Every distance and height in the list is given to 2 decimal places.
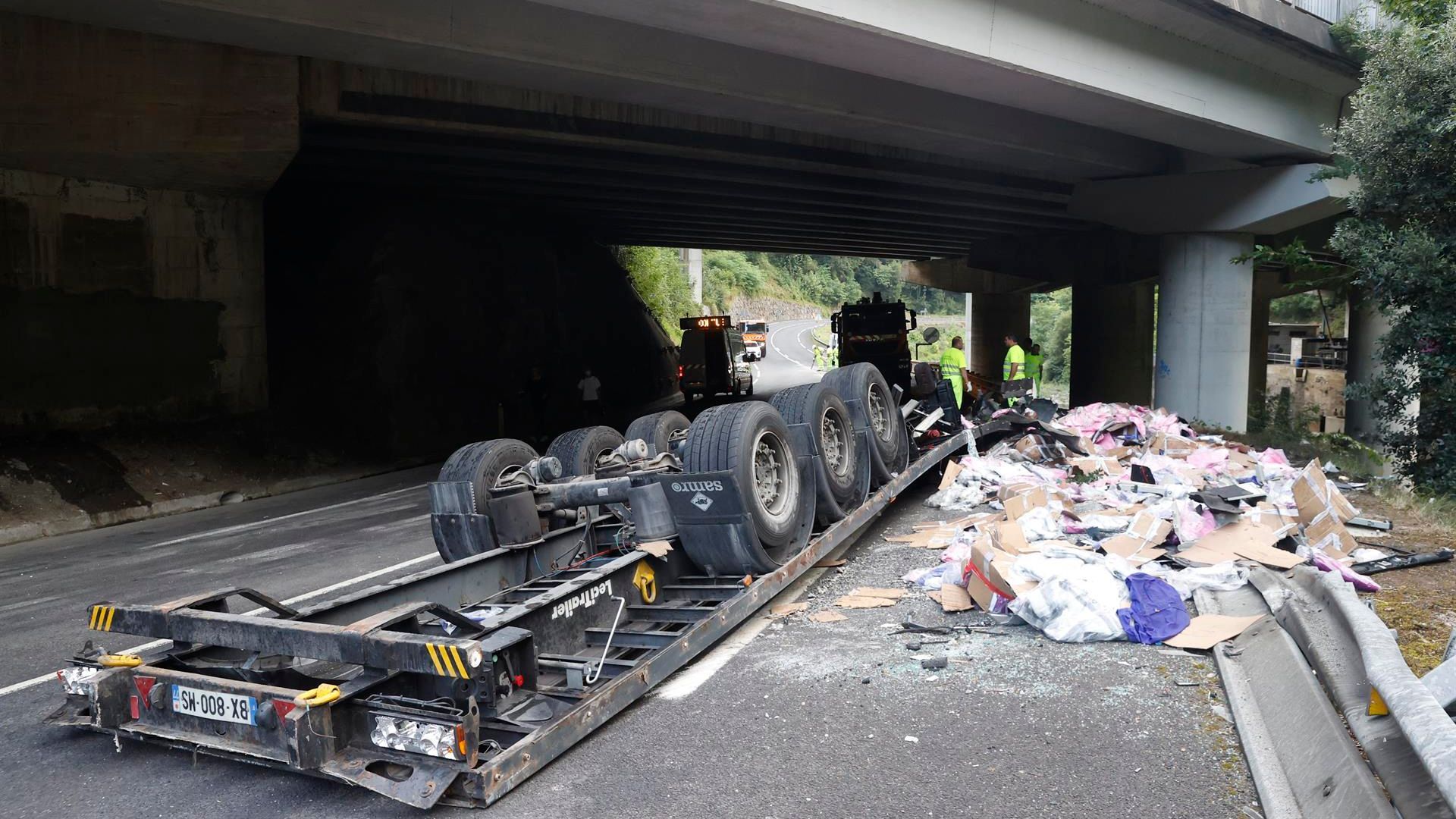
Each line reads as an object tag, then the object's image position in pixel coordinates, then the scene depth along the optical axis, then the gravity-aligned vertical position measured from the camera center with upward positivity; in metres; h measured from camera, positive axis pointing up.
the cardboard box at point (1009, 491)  8.90 -1.43
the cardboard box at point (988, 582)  6.28 -1.59
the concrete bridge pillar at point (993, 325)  42.22 +0.46
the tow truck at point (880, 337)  24.73 -0.05
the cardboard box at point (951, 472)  10.60 -1.49
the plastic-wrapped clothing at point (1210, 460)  10.27 -1.28
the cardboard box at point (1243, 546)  6.79 -1.47
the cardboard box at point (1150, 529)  7.11 -1.39
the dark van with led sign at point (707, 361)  30.06 -0.85
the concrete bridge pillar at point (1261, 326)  40.47 +0.52
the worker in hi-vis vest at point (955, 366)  15.35 -0.46
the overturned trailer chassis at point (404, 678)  3.88 -1.56
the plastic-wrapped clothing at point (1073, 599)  5.77 -1.57
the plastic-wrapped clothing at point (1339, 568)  6.51 -1.55
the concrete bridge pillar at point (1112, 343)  30.22 -0.17
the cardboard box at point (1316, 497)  7.75 -1.26
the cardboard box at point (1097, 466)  10.21 -1.34
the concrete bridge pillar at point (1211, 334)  20.47 +0.10
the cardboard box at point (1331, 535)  7.36 -1.48
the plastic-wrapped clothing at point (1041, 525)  7.50 -1.45
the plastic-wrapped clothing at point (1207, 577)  6.47 -1.59
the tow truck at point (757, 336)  61.91 -0.15
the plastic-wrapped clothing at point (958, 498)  10.02 -1.67
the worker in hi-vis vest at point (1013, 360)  16.27 -0.40
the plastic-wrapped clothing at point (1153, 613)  5.72 -1.62
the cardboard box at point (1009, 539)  6.96 -1.45
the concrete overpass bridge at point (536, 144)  11.85 +3.09
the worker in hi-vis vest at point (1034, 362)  18.70 -0.48
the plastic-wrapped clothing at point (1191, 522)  7.31 -1.38
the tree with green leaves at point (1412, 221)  12.05 +1.54
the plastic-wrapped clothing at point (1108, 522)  7.60 -1.45
